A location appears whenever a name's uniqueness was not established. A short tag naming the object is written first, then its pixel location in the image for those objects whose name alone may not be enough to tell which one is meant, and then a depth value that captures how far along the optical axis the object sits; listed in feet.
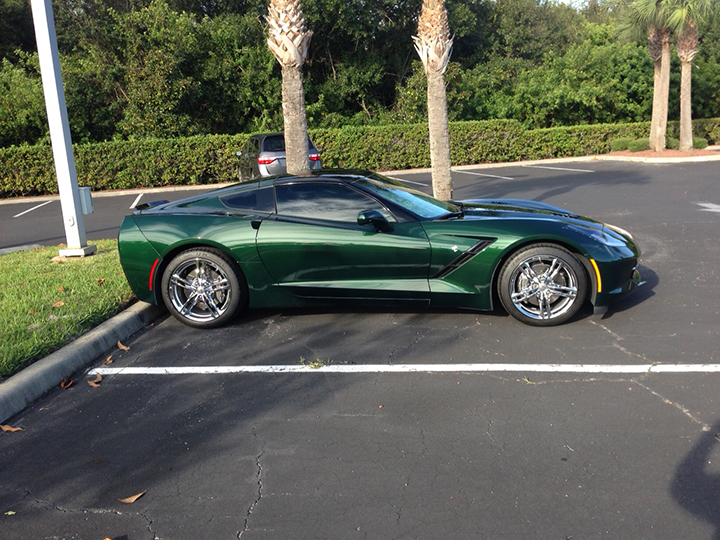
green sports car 17.54
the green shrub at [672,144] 85.51
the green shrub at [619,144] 84.43
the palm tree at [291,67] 37.11
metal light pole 25.50
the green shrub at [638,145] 82.89
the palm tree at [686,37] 75.36
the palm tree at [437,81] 38.58
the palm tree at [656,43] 77.05
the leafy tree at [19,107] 73.97
